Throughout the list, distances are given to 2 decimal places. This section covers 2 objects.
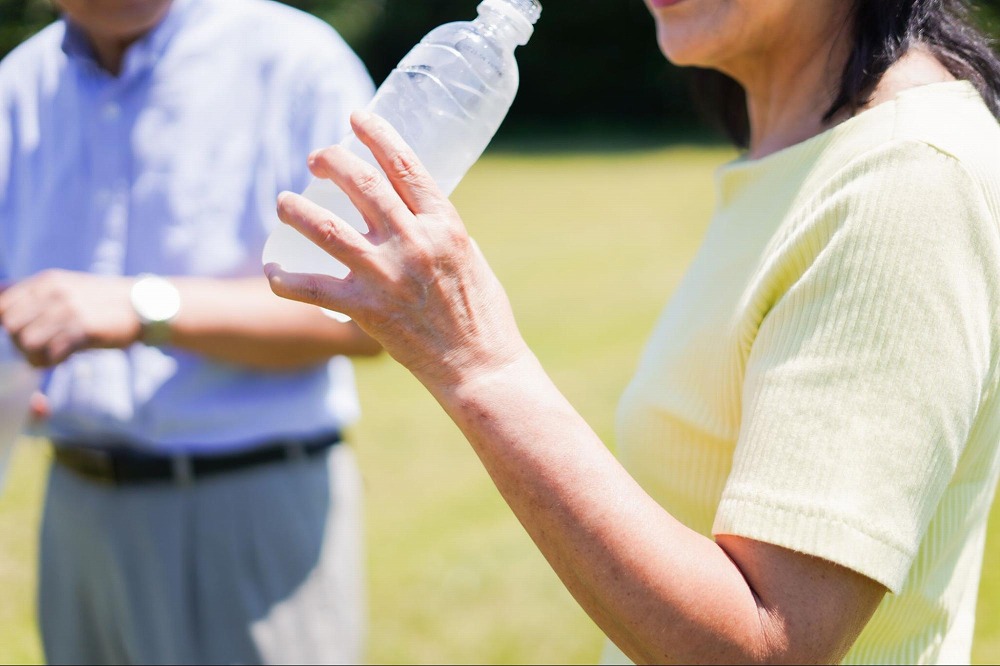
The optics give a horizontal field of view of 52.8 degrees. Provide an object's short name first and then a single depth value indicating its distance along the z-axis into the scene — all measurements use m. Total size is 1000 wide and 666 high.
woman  1.13
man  2.25
